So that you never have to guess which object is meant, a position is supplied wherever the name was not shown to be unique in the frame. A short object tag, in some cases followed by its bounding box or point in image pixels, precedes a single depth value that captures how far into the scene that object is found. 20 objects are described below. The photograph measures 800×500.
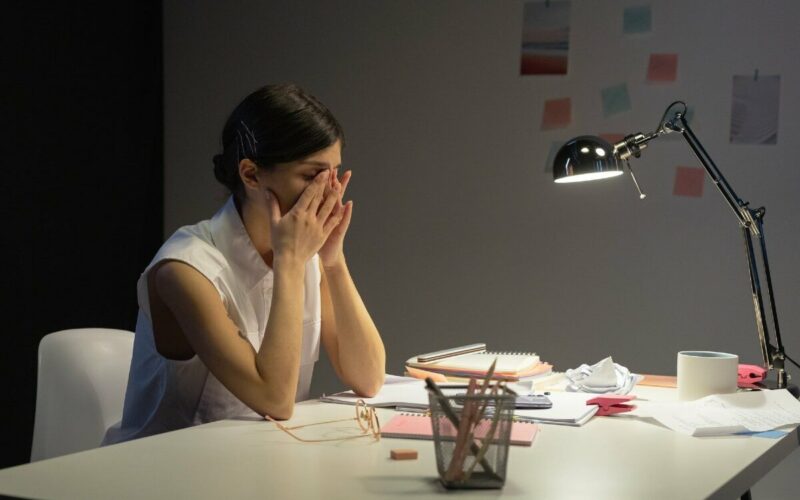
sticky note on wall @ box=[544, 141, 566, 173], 4.47
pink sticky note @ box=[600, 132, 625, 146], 4.41
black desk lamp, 3.36
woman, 3.13
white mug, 3.21
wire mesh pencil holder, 2.47
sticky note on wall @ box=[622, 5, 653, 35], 4.35
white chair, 3.39
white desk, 2.42
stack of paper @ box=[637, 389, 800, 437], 2.95
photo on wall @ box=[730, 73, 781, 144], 4.21
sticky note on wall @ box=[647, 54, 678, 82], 4.33
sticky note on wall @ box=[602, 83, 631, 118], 4.38
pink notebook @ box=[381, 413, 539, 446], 2.87
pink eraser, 2.76
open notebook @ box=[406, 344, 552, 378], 3.37
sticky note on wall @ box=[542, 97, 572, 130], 4.46
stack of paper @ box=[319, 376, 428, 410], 3.16
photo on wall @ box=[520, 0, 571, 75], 4.46
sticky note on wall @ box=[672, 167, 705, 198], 4.30
